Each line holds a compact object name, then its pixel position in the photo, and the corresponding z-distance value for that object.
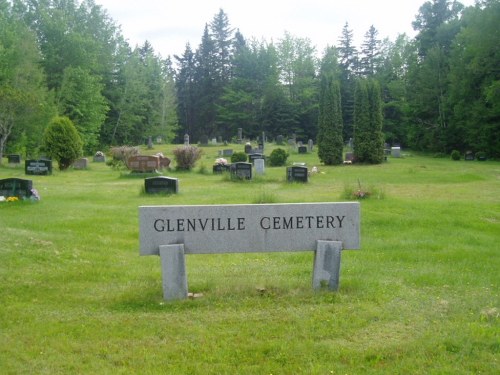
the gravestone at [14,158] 32.16
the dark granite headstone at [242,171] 23.02
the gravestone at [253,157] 31.05
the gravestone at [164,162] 27.73
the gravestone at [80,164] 31.11
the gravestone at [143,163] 26.28
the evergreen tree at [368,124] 34.16
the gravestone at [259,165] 26.52
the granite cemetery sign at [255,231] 6.06
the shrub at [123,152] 29.81
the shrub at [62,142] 28.73
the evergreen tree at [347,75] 59.31
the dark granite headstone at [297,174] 22.16
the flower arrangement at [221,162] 27.61
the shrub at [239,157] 31.83
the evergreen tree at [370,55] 63.31
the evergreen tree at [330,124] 33.69
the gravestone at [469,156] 40.91
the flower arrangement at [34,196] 14.05
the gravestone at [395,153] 42.28
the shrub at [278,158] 32.12
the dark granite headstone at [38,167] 25.91
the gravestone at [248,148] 39.91
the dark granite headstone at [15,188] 14.01
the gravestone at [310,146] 46.30
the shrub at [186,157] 28.00
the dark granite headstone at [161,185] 17.20
